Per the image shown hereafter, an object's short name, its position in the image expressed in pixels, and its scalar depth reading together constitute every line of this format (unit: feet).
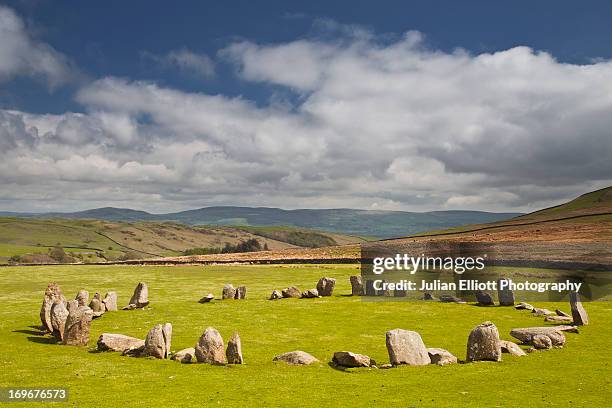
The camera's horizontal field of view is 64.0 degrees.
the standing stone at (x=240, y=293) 176.65
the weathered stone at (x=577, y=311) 126.11
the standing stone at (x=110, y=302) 152.19
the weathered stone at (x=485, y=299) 163.73
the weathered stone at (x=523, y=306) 154.61
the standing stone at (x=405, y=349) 91.61
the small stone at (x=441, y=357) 91.97
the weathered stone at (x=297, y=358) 92.99
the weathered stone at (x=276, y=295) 176.14
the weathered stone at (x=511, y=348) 97.83
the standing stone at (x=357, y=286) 184.44
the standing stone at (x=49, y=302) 119.65
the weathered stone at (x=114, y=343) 102.58
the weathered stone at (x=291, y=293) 179.22
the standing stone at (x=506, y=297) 162.61
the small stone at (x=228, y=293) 175.94
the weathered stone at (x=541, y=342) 103.81
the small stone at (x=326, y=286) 183.62
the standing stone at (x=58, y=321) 113.60
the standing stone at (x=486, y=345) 93.04
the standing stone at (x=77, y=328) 109.29
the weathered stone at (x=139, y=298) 154.16
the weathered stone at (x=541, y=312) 145.18
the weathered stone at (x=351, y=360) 91.30
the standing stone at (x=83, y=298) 145.99
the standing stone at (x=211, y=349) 92.84
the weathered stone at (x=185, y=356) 94.22
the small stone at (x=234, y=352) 93.46
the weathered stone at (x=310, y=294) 179.73
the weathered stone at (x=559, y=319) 133.52
